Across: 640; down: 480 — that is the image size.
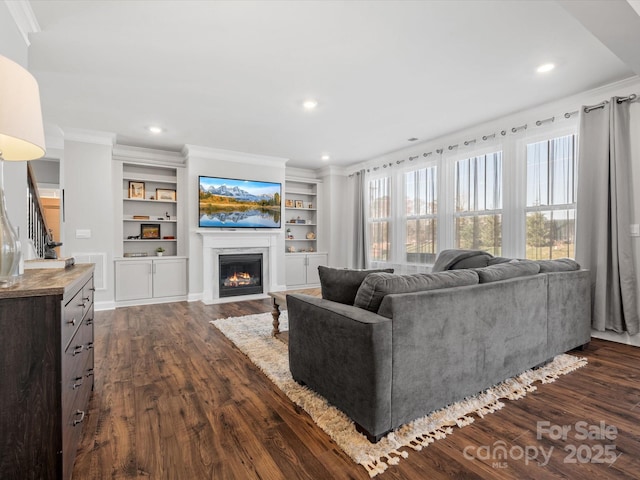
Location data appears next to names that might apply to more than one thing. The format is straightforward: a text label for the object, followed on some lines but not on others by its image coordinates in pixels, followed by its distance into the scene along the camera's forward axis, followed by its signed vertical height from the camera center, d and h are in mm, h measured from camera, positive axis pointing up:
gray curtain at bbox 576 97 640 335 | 3111 +229
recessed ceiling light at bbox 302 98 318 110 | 3607 +1517
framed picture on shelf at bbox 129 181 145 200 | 5402 +800
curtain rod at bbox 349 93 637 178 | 3146 +1345
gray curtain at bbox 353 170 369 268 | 6445 +351
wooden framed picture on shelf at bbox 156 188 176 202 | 5641 +768
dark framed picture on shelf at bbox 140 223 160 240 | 5539 +125
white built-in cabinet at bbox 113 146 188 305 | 5176 +190
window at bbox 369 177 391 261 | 6062 +395
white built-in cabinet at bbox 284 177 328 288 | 6730 +148
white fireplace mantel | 5465 -211
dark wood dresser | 1129 -510
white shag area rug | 1614 -1039
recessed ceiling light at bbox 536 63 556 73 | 2855 +1520
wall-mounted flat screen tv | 5516 +630
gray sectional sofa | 1700 -589
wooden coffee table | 3362 -703
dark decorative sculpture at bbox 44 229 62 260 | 2061 -87
